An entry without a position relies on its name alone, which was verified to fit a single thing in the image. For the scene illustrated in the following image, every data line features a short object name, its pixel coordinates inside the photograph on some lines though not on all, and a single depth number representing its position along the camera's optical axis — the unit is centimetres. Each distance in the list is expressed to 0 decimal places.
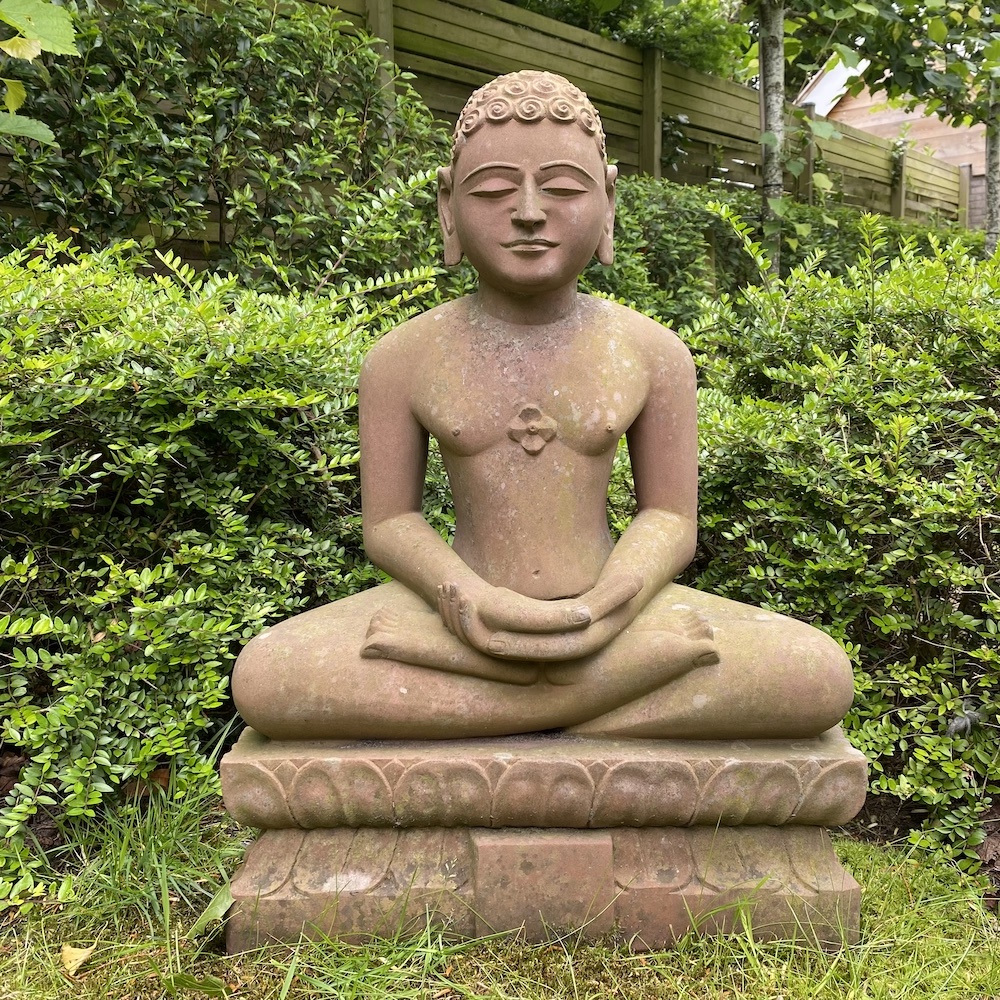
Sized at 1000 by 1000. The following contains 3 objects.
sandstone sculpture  183
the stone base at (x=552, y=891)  184
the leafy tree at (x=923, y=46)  510
